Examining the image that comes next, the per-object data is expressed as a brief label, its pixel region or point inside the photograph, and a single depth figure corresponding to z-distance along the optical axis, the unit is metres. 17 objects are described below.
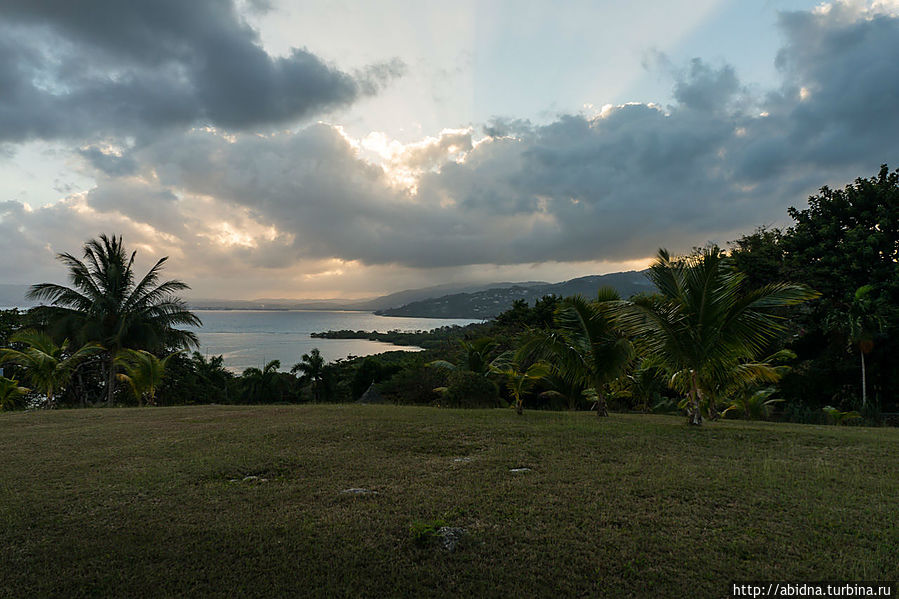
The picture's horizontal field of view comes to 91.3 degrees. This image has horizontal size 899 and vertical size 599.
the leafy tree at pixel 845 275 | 15.65
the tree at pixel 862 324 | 14.20
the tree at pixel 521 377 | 9.99
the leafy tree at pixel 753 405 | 12.12
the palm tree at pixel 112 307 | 15.27
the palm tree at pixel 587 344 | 9.70
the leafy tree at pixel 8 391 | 11.67
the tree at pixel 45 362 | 12.21
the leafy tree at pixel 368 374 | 24.03
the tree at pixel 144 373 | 13.27
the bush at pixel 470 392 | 13.12
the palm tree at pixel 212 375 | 24.69
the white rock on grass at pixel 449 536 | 3.23
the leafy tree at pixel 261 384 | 25.06
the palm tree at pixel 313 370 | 26.48
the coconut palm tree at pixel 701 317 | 7.82
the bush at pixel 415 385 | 17.38
